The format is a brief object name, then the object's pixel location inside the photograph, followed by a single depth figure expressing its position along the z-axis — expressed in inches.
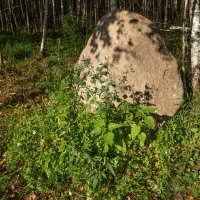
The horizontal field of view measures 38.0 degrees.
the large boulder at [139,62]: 189.3
